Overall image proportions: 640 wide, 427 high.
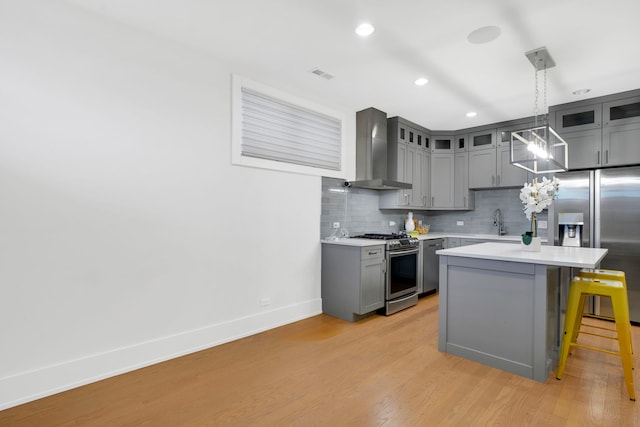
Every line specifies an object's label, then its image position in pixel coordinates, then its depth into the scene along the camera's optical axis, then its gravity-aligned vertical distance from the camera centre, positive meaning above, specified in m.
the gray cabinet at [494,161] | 4.91 +0.88
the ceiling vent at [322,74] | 3.29 +1.48
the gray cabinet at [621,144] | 3.71 +0.86
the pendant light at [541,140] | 2.61 +0.88
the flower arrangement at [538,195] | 2.67 +0.18
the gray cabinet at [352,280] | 3.65 -0.80
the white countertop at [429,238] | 3.78 -0.34
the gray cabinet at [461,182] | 5.40 +0.56
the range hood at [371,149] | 4.47 +0.92
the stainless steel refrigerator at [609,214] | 3.63 +0.02
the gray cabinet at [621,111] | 3.75 +1.27
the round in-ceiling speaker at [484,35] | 2.53 +1.48
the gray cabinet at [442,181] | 5.49 +0.58
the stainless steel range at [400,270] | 3.97 -0.75
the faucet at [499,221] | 5.23 -0.11
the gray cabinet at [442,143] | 5.55 +1.26
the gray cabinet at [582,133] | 3.96 +1.07
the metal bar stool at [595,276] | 2.56 -0.49
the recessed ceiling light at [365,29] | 2.50 +1.48
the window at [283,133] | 3.30 +0.94
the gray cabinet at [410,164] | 4.85 +0.80
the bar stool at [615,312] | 2.19 -0.71
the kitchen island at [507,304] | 2.32 -0.71
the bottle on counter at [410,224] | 5.27 -0.17
